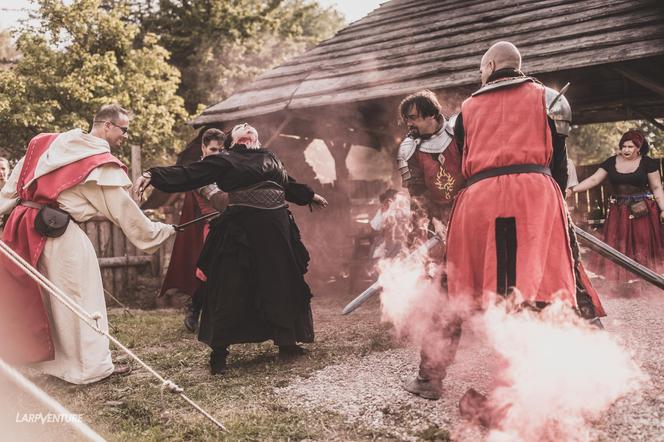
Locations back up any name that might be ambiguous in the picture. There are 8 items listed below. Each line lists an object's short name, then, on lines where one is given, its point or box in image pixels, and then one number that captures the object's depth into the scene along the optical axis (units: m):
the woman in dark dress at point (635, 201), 6.51
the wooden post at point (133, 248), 9.25
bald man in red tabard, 2.79
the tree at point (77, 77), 14.25
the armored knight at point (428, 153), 3.70
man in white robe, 4.30
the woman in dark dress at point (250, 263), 4.43
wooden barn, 6.45
